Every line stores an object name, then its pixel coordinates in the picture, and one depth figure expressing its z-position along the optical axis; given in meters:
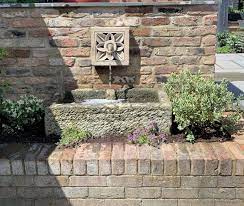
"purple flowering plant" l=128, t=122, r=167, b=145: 3.35
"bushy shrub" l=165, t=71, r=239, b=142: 3.36
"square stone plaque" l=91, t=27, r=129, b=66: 4.15
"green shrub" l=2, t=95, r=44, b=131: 3.63
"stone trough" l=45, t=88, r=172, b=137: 3.43
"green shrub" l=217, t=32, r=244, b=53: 11.95
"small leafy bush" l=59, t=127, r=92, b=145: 3.36
